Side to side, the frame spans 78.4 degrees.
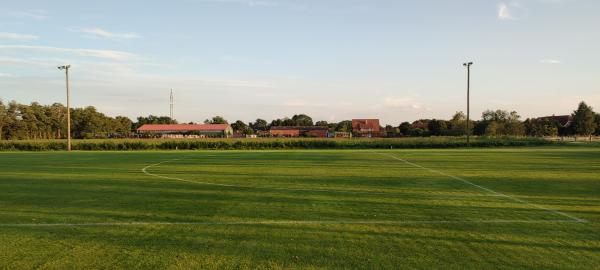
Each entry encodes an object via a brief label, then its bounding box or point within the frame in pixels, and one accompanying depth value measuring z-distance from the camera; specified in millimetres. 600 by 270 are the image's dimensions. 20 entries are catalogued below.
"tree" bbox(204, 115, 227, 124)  142825
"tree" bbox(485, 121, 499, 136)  76512
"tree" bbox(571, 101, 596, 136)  81250
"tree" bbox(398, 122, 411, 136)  117288
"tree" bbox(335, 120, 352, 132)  127888
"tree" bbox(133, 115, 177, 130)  139538
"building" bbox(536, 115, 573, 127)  112625
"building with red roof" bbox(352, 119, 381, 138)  111375
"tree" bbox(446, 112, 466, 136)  90969
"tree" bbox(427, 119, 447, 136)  100369
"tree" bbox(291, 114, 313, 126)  159075
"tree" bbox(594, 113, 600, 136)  88750
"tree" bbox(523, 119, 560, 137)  85375
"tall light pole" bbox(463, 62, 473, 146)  44009
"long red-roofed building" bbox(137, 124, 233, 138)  106688
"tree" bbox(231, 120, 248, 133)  142500
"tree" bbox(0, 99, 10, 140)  79875
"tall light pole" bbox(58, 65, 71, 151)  43406
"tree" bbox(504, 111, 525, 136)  79062
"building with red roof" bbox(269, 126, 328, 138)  111019
